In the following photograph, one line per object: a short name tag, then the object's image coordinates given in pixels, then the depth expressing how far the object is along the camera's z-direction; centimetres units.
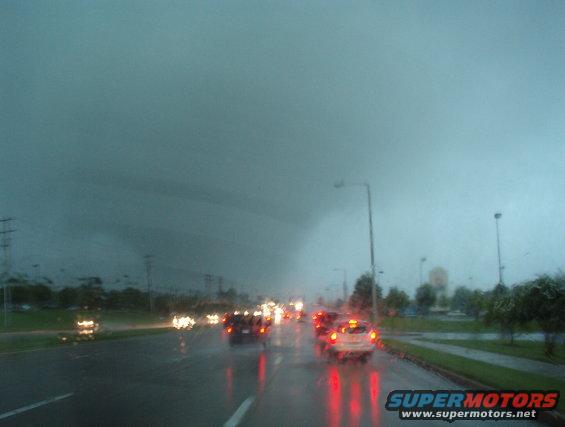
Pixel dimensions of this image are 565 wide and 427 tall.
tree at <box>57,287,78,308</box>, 8400
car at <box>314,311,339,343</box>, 3152
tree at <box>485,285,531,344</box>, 2325
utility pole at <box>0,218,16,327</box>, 5816
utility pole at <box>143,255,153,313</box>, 7969
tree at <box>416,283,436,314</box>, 5219
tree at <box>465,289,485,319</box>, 3028
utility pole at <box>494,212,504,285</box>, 3263
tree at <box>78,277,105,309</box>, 7931
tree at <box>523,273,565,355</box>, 2108
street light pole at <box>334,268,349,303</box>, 8500
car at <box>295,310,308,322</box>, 7714
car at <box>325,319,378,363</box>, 2202
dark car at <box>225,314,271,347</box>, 3114
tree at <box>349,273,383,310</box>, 6556
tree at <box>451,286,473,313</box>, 4450
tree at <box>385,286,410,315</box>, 5675
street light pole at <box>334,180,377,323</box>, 3706
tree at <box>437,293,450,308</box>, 4584
